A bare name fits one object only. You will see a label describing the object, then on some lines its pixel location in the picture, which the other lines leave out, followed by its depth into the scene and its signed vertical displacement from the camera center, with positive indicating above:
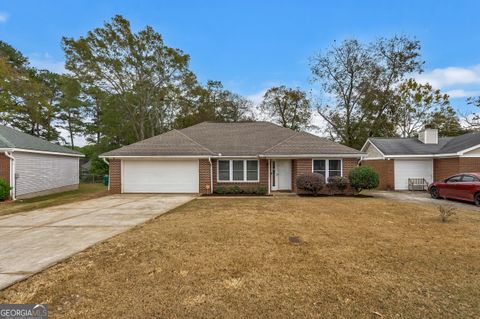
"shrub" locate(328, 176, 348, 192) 13.45 -1.13
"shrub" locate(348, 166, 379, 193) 13.13 -0.84
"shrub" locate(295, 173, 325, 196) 13.03 -1.09
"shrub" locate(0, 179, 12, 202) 12.26 -1.37
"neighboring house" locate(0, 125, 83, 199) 12.99 -0.09
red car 10.70 -1.22
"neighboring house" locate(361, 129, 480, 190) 14.64 +0.38
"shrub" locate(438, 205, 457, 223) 7.31 -1.62
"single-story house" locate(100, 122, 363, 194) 14.23 -0.11
